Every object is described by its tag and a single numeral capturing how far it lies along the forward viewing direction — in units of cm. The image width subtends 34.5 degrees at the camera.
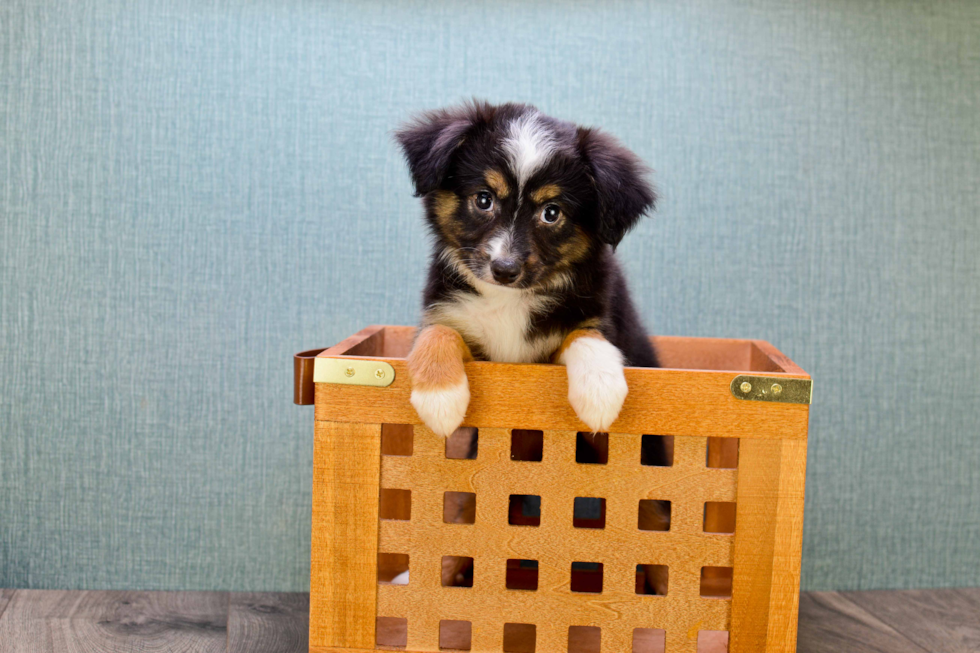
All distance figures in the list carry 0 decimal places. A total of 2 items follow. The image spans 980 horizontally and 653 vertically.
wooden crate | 104
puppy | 108
